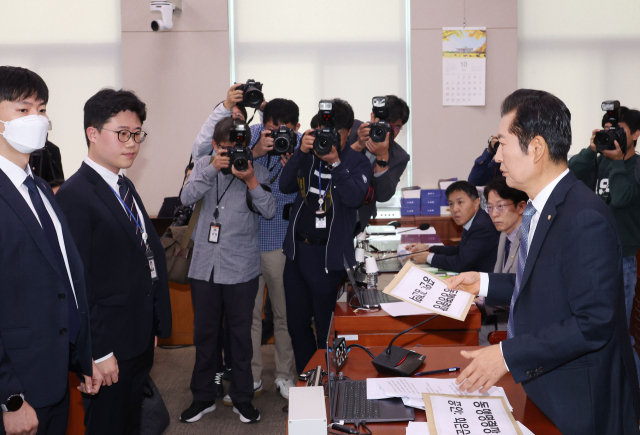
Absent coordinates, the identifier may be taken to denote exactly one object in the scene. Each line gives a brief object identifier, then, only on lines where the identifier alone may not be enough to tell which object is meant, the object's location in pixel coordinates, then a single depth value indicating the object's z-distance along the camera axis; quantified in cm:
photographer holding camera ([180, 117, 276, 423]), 283
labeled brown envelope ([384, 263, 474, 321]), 165
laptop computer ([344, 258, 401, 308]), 236
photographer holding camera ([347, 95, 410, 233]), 308
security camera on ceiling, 460
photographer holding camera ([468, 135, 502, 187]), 402
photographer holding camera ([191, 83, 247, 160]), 301
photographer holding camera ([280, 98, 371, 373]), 277
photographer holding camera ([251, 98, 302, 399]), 323
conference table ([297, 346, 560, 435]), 137
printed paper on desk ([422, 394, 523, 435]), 129
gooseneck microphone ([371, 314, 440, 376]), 168
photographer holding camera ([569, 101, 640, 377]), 320
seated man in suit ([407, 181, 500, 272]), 306
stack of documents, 149
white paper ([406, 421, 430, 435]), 132
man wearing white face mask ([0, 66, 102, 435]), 141
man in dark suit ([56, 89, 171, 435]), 180
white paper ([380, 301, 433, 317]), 224
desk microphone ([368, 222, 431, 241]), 389
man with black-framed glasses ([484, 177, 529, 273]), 276
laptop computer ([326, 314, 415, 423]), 142
